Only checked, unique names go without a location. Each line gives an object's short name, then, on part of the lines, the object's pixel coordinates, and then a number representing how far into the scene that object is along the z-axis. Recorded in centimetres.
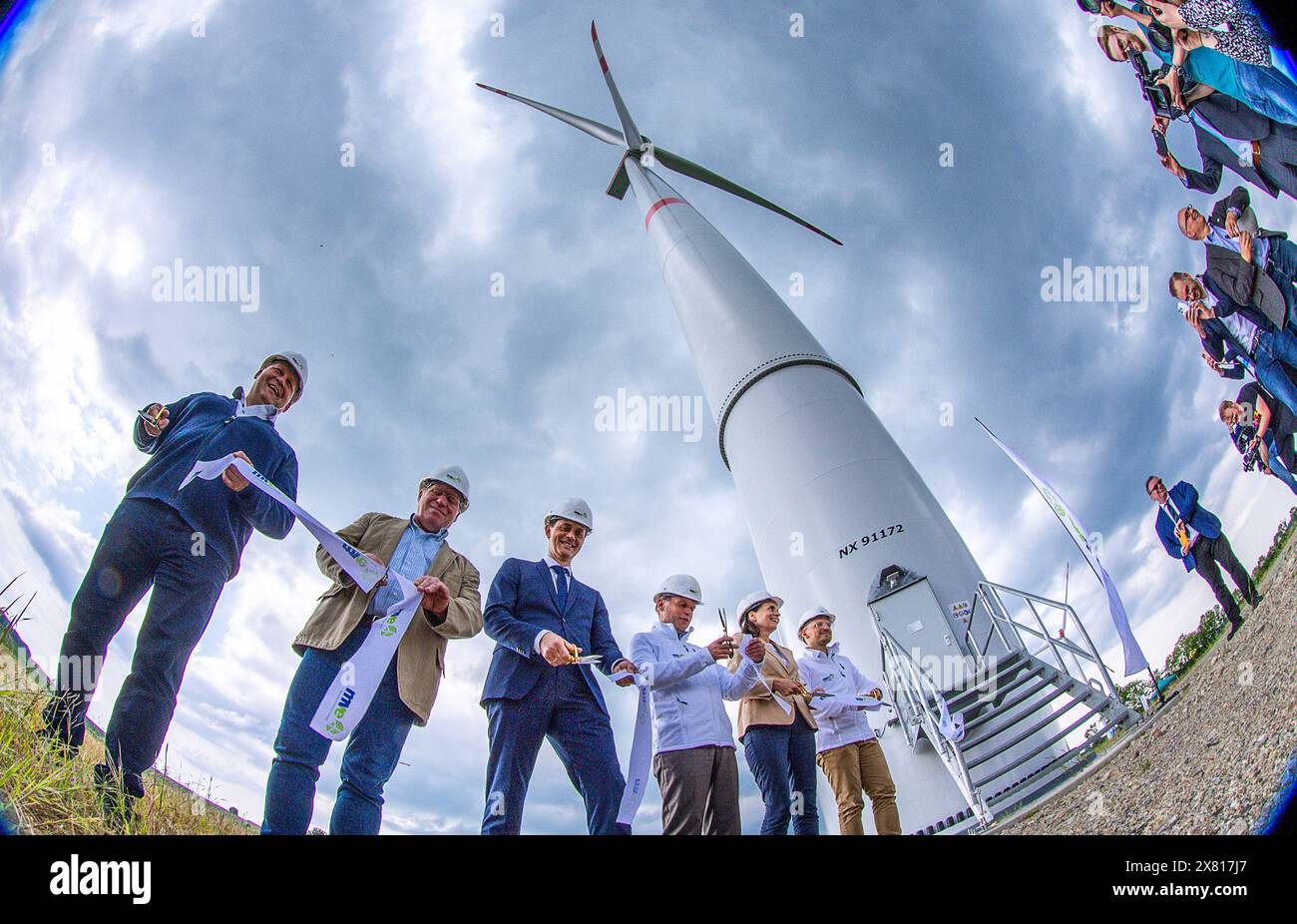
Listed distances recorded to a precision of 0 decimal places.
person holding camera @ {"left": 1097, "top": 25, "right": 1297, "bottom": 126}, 565
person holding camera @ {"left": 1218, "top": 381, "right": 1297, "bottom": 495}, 644
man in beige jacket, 382
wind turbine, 762
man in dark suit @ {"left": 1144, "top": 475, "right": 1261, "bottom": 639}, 687
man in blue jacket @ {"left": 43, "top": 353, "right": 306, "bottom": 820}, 385
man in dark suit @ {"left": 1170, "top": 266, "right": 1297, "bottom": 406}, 634
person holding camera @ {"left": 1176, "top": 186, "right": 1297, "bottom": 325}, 630
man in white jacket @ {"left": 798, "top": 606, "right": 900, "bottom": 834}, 580
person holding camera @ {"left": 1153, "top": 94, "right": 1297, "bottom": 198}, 604
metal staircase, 616
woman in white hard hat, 515
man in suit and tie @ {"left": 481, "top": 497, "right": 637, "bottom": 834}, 429
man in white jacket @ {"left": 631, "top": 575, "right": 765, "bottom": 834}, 466
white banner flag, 621
